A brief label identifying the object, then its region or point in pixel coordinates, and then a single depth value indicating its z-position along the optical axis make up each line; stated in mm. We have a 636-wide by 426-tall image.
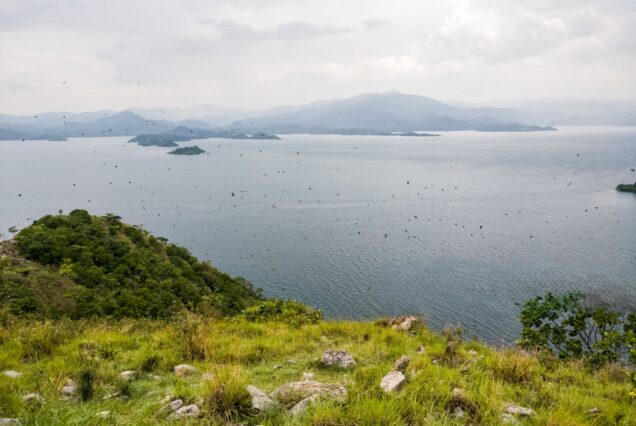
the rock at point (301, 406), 5168
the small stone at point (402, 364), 7113
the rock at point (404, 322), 11988
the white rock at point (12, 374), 6568
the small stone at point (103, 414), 5055
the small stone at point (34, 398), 5520
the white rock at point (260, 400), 5402
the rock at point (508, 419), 5266
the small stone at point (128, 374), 6951
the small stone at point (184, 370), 7299
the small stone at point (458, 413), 5371
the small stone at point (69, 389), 6043
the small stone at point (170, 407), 5391
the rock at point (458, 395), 5699
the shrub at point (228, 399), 5303
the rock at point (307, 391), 5621
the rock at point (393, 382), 5848
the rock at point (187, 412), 5210
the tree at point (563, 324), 16216
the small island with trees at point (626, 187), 117262
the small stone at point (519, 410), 5652
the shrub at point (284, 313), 14164
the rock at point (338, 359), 7715
